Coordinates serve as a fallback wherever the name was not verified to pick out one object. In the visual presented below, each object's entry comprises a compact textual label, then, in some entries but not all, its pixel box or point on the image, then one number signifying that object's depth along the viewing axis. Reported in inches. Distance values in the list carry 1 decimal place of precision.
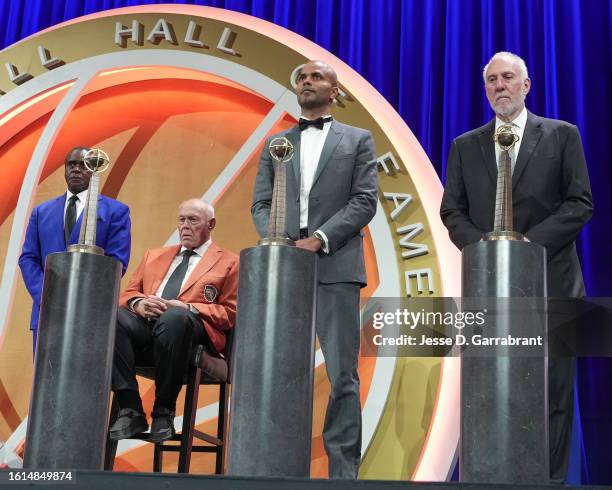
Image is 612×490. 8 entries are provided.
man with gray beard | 115.3
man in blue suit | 152.5
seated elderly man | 133.4
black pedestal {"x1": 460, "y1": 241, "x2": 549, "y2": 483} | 88.7
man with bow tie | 115.8
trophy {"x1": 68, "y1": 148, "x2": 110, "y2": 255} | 102.3
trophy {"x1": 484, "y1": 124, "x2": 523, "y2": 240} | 95.5
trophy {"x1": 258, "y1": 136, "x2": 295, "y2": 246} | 97.6
